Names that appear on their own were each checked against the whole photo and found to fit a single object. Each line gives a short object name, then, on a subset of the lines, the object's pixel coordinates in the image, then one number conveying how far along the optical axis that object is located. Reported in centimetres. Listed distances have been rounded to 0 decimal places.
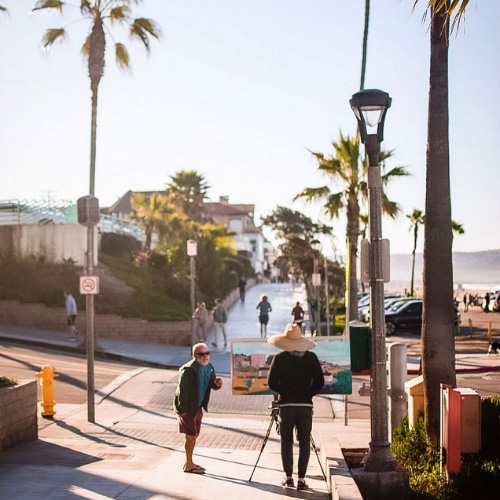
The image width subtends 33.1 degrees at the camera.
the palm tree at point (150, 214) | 4728
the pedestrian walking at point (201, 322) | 2944
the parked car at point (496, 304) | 5591
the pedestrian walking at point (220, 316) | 2945
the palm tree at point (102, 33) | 2414
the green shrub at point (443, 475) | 805
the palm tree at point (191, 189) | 7481
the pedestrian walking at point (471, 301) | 6544
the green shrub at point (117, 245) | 4353
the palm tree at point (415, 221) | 7950
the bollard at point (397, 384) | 1012
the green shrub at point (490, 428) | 873
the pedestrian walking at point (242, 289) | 5461
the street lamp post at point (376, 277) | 846
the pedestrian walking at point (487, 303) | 5766
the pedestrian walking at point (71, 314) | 2842
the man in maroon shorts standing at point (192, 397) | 963
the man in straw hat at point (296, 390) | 859
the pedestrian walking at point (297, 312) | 3181
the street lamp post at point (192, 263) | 2681
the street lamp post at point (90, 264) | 1442
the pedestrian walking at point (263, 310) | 3067
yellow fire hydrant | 1439
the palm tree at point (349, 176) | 2736
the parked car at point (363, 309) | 4178
